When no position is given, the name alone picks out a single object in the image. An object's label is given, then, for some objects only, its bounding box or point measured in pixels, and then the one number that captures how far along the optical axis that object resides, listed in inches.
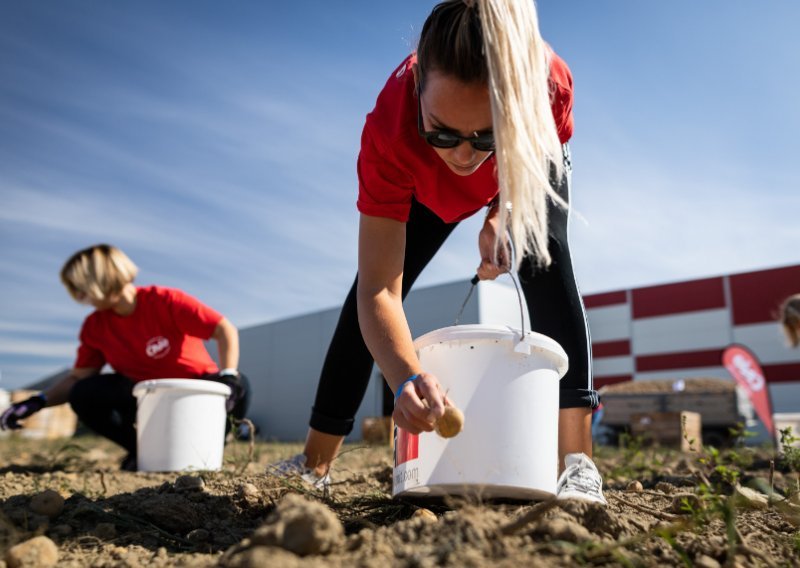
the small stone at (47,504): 69.6
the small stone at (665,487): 86.4
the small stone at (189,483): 81.7
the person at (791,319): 181.9
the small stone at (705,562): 47.6
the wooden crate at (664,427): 295.4
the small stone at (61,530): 64.1
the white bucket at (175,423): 131.2
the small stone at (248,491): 73.7
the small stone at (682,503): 65.6
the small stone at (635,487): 87.4
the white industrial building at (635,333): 456.1
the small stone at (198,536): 62.4
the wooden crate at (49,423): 416.8
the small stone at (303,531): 42.8
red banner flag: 274.4
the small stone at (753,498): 73.1
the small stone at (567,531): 47.4
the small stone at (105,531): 63.4
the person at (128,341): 152.8
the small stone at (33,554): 52.3
